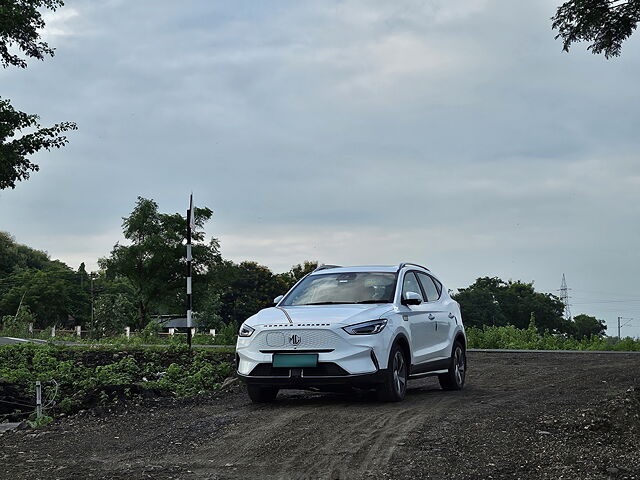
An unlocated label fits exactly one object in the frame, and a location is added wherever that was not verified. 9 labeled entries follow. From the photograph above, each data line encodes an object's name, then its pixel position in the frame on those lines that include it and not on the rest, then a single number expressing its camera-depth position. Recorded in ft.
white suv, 34.86
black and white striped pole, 68.97
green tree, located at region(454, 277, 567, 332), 333.42
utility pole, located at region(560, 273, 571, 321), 373.89
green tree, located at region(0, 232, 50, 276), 406.41
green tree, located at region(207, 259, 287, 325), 327.26
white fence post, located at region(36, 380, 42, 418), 36.83
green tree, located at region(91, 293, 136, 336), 222.48
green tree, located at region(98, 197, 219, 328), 217.97
